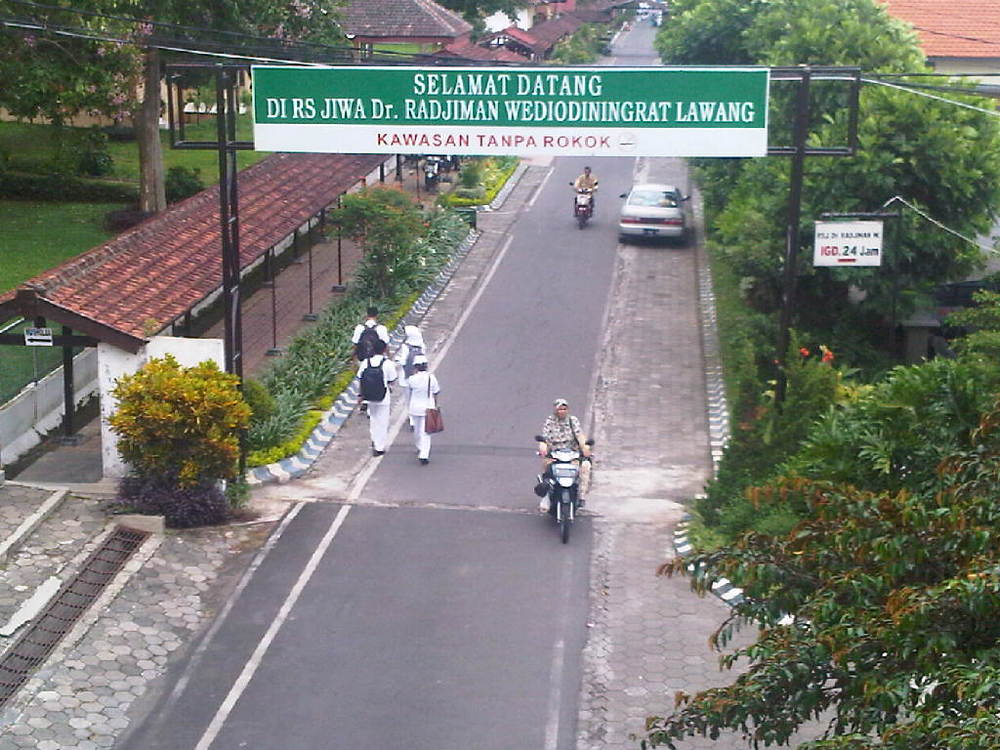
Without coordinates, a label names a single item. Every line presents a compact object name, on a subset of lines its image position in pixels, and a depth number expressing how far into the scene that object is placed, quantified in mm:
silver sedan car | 31703
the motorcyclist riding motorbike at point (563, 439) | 15211
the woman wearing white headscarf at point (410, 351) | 19031
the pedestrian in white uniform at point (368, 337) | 18438
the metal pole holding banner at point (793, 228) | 14617
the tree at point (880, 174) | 19688
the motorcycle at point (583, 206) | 33844
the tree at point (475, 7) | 66062
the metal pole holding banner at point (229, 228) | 15297
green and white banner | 14789
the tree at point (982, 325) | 13438
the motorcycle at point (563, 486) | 14656
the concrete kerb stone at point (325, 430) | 16641
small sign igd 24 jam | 15133
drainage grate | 11773
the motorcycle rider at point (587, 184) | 33969
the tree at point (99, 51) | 26453
